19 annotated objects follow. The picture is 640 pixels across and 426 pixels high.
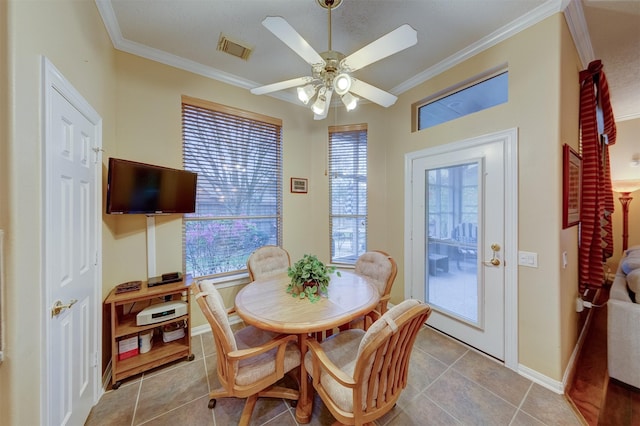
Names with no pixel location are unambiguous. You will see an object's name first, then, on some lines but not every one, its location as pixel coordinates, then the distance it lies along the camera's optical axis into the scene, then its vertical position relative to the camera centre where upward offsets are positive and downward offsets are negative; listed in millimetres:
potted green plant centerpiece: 1834 -550
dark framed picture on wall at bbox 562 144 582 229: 1831 +220
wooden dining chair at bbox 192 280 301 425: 1290 -955
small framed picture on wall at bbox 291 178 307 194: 3227 +384
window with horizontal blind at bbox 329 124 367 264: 3301 +294
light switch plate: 1899 -400
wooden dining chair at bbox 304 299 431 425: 1054 -825
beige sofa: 1762 -987
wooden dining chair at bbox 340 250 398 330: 2104 -623
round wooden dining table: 1395 -669
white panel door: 1142 -287
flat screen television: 1828 +213
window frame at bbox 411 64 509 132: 2204 +1362
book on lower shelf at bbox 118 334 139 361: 1927 -1158
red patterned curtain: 2166 +297
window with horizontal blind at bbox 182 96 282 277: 2607 +352
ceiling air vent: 2164 +1633
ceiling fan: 1343 +1016
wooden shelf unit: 1821 -976
